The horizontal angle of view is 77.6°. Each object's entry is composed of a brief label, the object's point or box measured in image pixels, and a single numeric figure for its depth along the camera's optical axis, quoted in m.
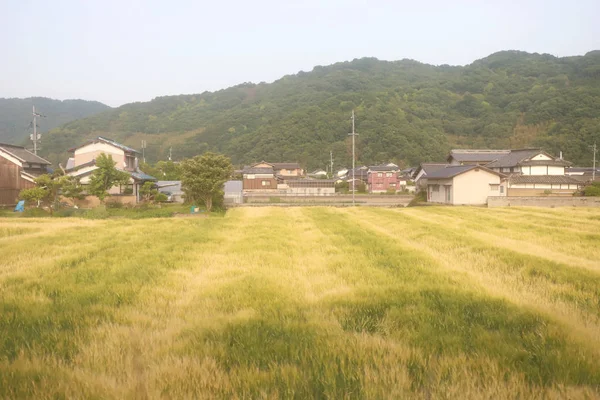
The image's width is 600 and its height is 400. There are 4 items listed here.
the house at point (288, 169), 81.88
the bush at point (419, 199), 38.82
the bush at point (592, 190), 37.38
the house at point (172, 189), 38.47
